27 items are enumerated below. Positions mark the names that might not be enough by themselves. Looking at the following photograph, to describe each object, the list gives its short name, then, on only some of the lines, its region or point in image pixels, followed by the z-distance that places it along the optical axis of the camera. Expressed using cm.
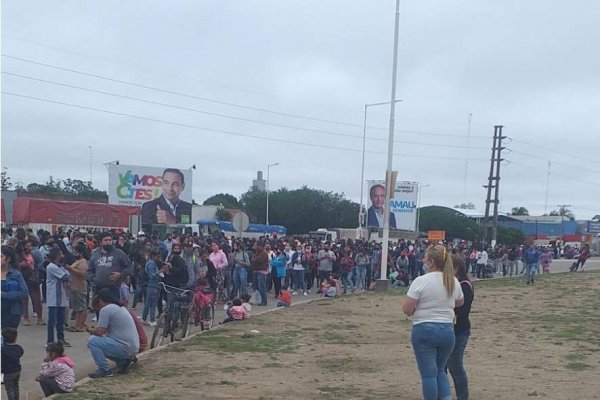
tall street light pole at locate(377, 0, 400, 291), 2495
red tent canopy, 3095
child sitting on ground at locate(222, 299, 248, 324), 1468
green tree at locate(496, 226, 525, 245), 8194
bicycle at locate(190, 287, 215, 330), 1319
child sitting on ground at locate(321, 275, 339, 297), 2244
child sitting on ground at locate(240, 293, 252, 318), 1507
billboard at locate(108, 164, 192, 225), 5206
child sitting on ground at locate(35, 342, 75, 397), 765
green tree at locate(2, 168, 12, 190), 7602
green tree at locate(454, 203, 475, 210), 13023
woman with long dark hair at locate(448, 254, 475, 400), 732
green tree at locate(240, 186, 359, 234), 8431
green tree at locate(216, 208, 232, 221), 6119
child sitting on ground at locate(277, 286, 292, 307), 1831
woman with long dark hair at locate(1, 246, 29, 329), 841
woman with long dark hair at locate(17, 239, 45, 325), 1272
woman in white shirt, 646
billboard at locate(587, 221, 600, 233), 10681
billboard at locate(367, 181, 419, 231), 5909
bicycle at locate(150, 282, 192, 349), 1139
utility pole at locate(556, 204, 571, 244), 10475
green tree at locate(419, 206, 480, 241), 8375
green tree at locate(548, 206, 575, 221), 12404
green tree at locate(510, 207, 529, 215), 15898
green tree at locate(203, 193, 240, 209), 10456
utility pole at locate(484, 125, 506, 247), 5900
